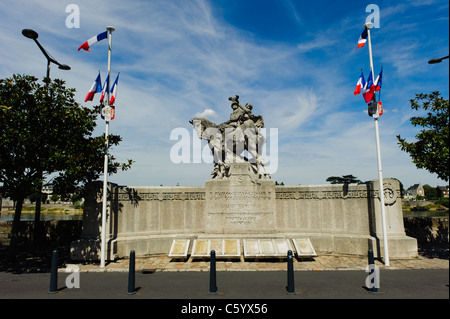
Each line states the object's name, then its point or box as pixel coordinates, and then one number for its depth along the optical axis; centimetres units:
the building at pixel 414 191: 11987
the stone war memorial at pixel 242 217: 1086
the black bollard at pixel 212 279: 681
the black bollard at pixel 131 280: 690
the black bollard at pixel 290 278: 671
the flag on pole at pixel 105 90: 1071
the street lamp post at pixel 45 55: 1148
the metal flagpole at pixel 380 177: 984
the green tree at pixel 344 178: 6900
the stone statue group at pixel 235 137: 1307
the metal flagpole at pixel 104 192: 982
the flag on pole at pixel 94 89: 1048
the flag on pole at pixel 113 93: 1081
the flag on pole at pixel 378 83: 1032
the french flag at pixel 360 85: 1075
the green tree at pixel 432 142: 922
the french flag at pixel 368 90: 1038
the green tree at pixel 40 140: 884
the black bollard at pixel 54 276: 690
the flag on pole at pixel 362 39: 1076
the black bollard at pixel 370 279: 671
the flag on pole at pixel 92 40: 1049
